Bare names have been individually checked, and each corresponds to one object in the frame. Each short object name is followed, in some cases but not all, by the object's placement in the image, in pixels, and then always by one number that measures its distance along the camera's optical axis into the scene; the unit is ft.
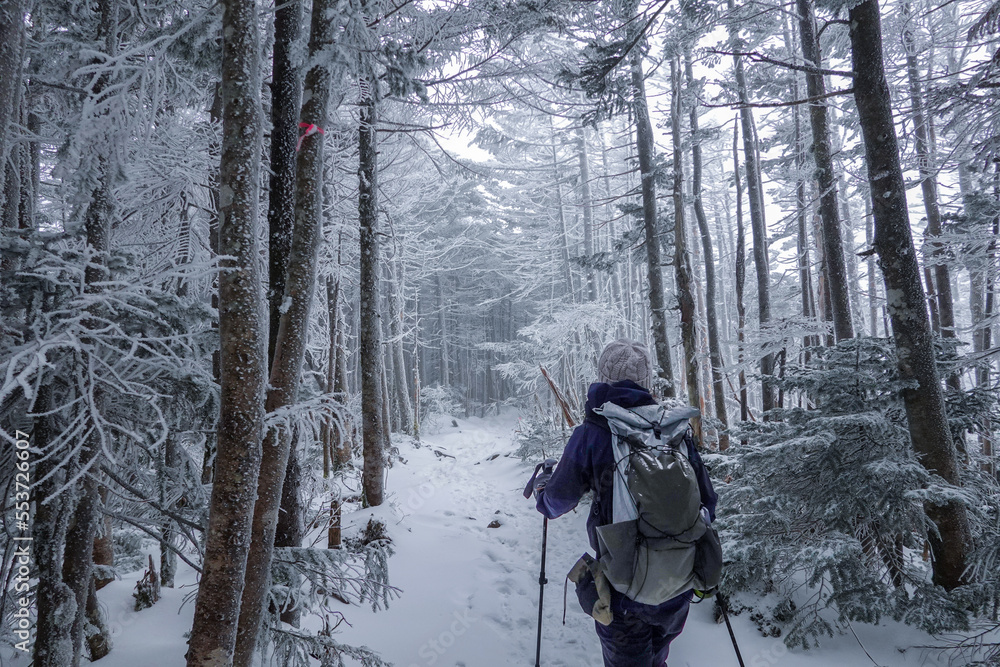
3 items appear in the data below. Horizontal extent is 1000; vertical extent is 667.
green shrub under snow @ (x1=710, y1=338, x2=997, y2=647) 10.19
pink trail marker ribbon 9.13
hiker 7.54
